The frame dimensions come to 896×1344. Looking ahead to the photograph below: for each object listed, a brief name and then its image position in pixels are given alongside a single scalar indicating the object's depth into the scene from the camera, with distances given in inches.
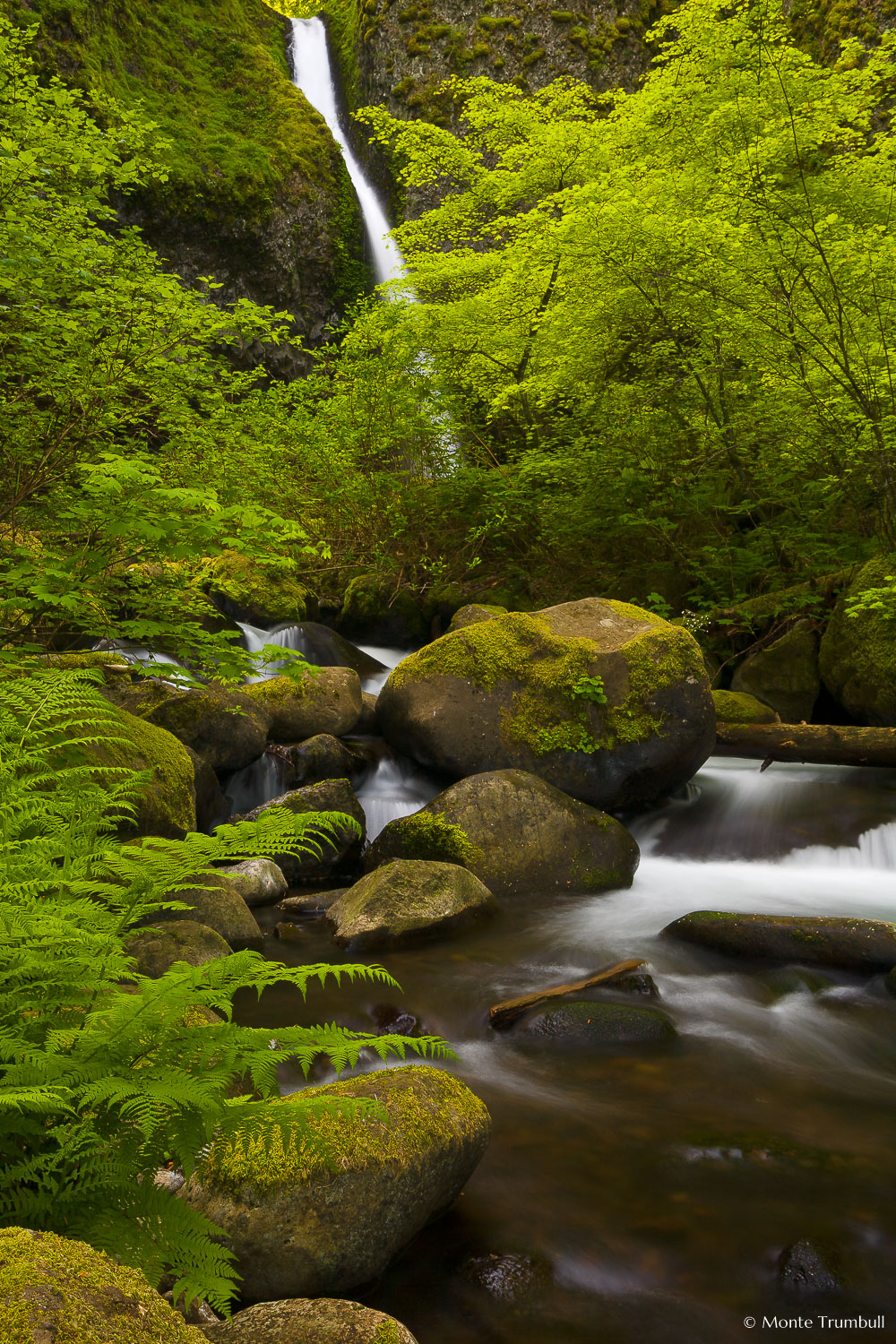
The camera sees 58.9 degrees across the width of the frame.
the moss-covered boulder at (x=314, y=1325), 71.1
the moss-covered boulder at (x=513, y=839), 264.1
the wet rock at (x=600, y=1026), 173.0
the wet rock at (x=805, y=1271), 107.0
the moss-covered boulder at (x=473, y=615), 447.3
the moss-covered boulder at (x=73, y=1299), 39.9
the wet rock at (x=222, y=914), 209.6
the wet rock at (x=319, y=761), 331.6
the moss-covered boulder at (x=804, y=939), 200.4
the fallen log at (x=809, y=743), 318.3
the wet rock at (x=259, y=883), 253.8
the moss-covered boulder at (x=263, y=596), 497.7
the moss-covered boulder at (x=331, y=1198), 96.5
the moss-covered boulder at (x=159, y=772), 225.8
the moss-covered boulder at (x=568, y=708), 305.4
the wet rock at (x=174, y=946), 175.9
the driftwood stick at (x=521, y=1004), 183.3
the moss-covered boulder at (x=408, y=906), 222.1
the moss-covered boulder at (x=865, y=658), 361.4
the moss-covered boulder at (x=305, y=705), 347.6
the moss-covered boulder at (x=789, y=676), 409.4
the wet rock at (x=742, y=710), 376.5
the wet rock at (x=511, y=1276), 104.7
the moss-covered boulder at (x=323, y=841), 285.0
